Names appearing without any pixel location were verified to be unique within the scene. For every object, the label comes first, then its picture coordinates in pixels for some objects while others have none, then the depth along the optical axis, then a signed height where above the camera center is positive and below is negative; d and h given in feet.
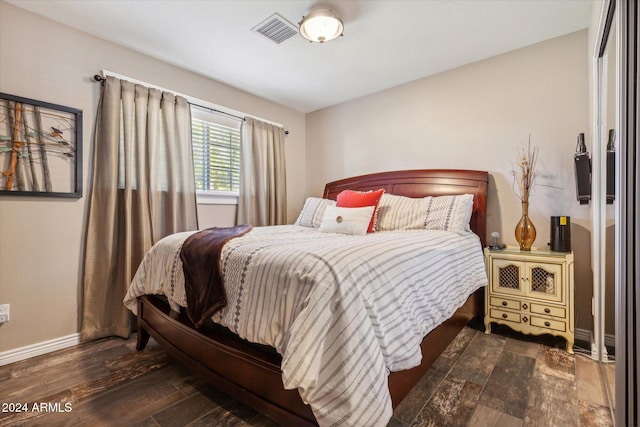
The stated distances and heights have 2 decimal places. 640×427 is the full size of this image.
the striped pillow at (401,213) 8.18 -0.15
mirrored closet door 4.35 +0.17
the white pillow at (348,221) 7.44 -0.31
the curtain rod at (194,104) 7.47 +3.62
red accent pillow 8.16 +0.25
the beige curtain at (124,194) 7.38 +0.57
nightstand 6.56 -2.12
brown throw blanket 4.60 -1.07
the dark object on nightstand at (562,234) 6.91 -0.72
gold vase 7.45 -0.70
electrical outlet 6.25 -2.10
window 9.91 +2.18
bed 3.12 -2.03
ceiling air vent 6.94 +4.64
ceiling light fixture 6.39 +4.32
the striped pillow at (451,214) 7.60 -0.19
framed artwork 6.29 +1.59
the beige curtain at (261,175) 10.91 +1.44
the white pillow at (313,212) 9.61 -0.07
